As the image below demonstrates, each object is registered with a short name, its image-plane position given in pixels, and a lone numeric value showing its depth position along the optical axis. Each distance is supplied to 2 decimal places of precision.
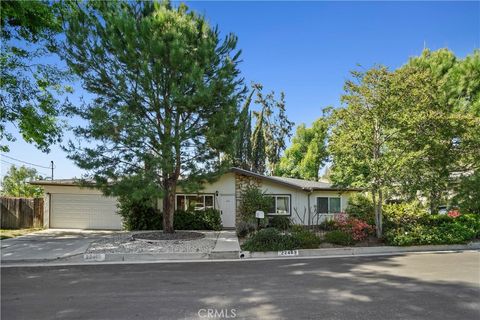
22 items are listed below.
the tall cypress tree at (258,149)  32.94
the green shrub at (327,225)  17.10
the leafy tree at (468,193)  14.81
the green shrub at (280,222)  18.22
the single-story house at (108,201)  18.89
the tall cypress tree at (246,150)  31.49
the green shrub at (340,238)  12.62
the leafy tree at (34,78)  11.77
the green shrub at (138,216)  17.69
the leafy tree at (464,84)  17.83
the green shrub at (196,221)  17.98
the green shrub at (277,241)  11.91
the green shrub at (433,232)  12.63
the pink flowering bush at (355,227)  13.02
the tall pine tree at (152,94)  13.13
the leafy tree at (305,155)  32.66
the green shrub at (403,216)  13.99
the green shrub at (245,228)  16.21
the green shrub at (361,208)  15.43
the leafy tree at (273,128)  36.12
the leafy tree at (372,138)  12.70
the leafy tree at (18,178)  33.59
